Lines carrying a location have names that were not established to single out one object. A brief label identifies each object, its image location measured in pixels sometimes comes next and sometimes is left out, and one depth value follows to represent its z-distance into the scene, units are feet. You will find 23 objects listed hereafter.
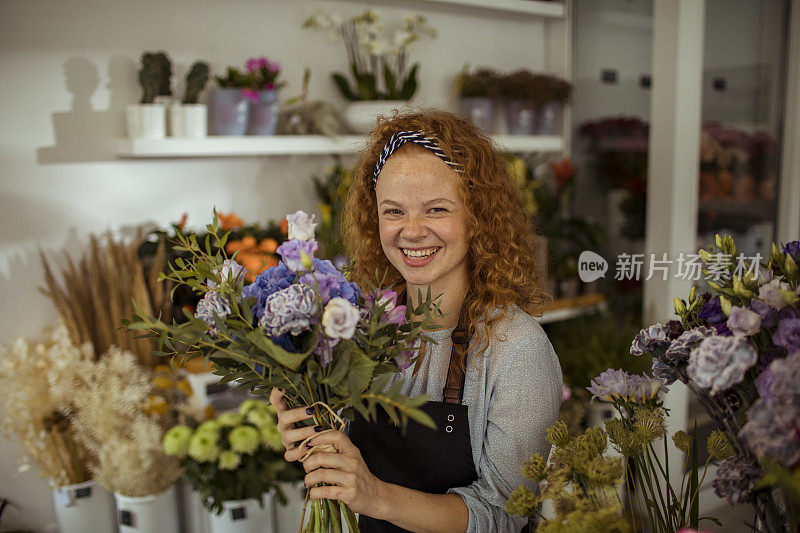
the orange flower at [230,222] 7.88
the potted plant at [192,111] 7.55
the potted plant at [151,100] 7.37
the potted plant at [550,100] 10.16
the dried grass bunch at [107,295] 7.18
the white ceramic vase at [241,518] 7.02
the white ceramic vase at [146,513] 6.98
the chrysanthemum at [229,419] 7.04
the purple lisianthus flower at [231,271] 3.34
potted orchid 8.81
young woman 3.97
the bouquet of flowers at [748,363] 2.20
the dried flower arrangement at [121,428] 6.70
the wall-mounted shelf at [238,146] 7.36
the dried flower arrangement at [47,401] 6.77
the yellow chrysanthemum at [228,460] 6.77
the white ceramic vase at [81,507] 7.08
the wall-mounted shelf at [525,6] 9.55
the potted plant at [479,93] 9.75
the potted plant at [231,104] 7.82
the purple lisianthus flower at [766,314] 2.63
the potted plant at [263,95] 7.96
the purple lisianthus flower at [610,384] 3.21
